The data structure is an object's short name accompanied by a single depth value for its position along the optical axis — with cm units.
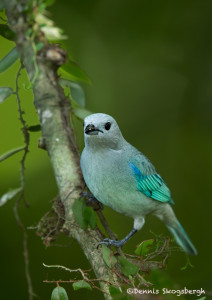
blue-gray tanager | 560
